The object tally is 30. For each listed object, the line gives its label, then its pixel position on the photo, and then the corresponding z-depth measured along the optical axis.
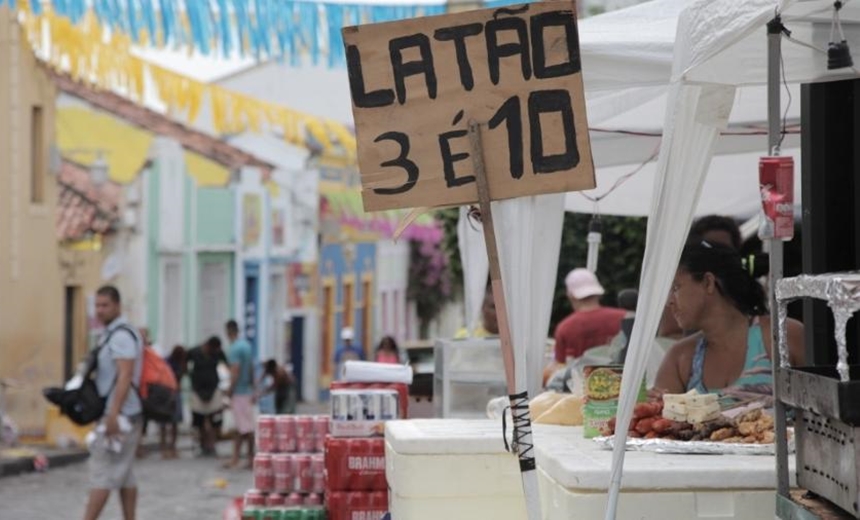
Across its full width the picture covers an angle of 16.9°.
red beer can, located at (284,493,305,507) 13.07
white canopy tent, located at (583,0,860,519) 7.77
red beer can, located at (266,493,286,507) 13.12
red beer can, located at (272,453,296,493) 13.25
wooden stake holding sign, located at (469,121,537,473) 8.27
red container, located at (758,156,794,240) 7.48
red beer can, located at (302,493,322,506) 13.08
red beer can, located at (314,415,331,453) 13.87
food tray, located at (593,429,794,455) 8.48
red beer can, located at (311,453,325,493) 13.25
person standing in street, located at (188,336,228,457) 40.67
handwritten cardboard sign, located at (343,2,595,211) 8.36
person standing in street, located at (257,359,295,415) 39.53
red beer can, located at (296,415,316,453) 13.83
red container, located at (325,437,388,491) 12.01
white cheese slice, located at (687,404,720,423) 8.94
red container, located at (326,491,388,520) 11.94
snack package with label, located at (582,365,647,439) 9.52
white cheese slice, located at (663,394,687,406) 9.12
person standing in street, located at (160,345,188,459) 44.66
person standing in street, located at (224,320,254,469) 38.16
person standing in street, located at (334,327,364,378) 51.78
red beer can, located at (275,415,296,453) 13.82
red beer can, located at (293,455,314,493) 13.24
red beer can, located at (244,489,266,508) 13.22
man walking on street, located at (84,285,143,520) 18.60
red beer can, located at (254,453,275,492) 13.31
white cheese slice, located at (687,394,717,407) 9.05
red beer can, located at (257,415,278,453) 13.78
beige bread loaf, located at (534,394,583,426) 10.54
